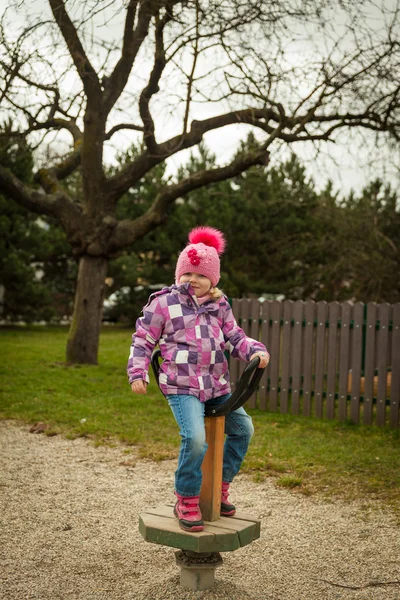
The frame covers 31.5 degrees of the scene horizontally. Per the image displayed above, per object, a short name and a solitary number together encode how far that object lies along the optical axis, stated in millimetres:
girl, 3666
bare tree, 10586
